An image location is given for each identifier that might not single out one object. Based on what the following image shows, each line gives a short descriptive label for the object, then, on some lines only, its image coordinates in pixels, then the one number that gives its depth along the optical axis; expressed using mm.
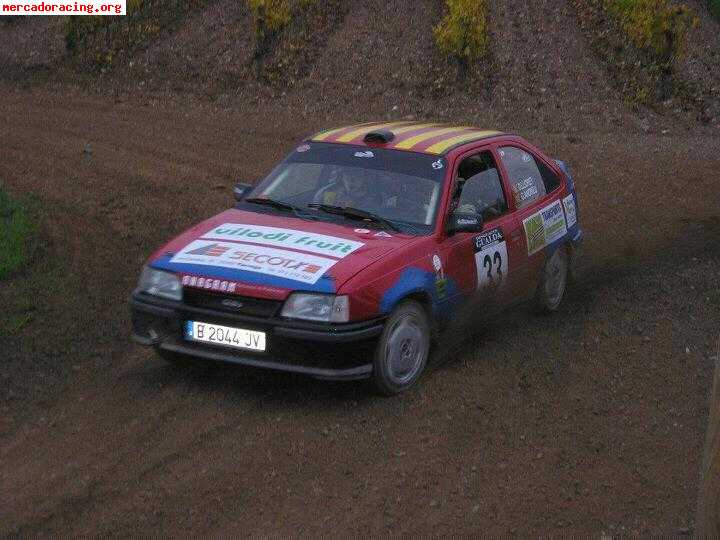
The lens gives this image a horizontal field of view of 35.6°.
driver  7520
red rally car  6477
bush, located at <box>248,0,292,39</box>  18156
